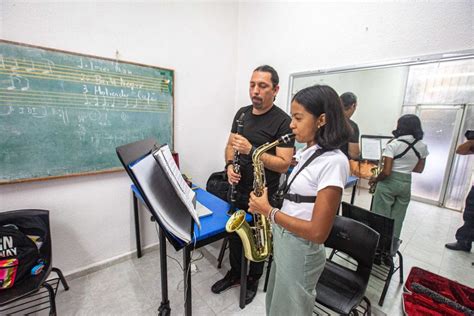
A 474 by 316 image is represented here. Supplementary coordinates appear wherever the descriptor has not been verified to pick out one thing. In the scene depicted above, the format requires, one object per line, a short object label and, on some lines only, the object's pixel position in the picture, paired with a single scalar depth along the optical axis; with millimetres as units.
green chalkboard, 1501
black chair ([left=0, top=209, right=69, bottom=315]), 1291
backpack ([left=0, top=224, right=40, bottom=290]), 1312
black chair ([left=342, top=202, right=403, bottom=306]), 1505
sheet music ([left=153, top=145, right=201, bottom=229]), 927
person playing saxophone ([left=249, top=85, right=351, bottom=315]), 847
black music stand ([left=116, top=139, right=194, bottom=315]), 909
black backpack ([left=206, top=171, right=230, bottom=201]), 2392
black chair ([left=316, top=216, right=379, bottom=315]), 1233
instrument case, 1404
